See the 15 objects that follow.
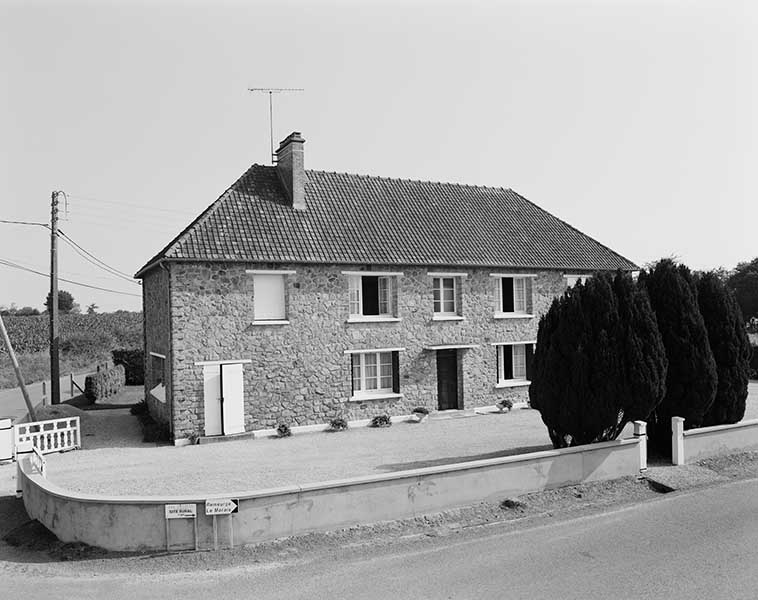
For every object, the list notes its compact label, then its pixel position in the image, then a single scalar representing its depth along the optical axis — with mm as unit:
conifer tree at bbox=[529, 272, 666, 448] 12828
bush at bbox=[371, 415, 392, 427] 20297
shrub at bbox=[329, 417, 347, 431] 19594
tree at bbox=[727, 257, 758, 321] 44478
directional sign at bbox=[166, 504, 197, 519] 8953
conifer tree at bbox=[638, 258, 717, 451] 13812
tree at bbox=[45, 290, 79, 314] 96500
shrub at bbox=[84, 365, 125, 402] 27681
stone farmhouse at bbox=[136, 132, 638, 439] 18234
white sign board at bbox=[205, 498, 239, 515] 8992
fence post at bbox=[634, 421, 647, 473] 12828
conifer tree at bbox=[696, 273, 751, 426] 14500
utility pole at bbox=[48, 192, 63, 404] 23359
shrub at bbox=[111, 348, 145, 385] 35219
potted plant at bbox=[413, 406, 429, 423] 20981
